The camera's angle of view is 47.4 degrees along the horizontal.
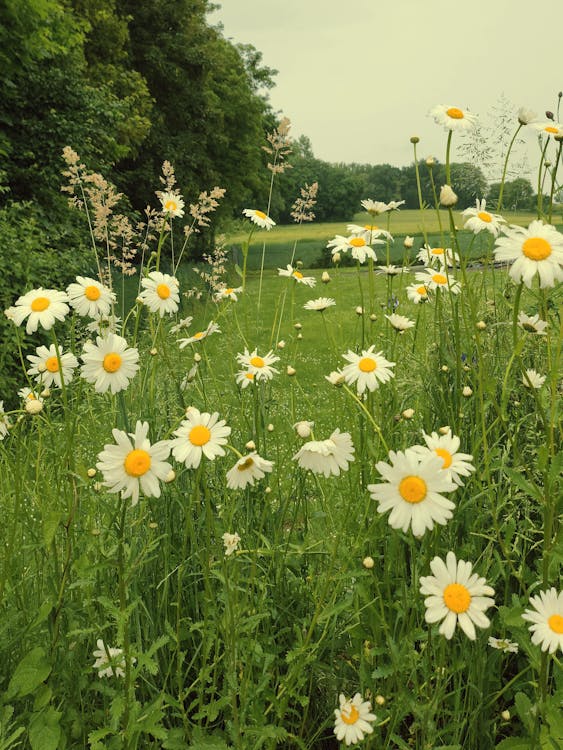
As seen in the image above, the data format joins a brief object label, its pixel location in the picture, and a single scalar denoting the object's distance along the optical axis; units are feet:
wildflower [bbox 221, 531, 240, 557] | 3.79
